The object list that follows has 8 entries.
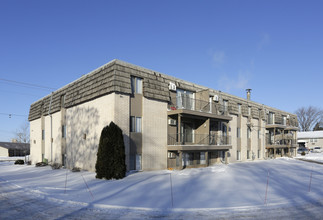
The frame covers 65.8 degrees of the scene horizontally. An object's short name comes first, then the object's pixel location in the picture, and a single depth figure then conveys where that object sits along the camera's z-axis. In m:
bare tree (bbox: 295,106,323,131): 92.69
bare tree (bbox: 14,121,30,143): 67.12
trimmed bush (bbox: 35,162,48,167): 26.78
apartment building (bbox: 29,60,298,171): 18.30
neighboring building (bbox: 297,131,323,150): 71.44
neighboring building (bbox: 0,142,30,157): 60.12
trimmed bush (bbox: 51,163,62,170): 23.28
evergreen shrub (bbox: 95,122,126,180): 15.36
